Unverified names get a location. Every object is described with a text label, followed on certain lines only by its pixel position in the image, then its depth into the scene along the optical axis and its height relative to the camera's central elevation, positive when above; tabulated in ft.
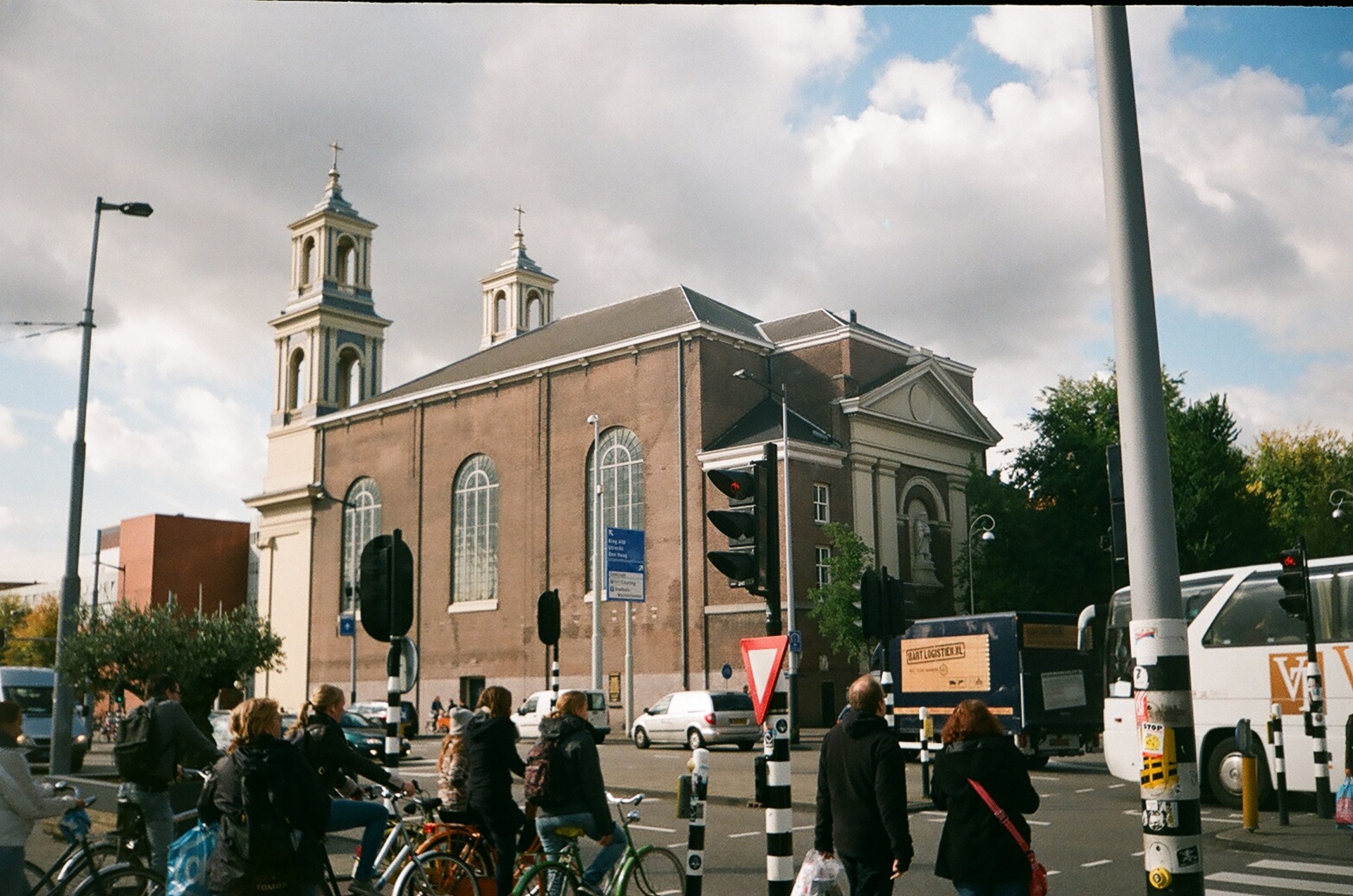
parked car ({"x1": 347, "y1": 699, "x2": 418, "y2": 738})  124.47 -5.28
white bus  54.75 -0.94
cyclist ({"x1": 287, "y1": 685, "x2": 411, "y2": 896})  25.91 -2.34
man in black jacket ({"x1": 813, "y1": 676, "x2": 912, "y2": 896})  21.35 -2.55
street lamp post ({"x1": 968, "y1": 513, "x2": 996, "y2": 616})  147.95 +16.47
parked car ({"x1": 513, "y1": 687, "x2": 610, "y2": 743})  107.04 -4.91
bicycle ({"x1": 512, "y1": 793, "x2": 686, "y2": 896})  25.09 -4.52
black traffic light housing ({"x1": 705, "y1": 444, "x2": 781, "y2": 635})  27.09 +2.75
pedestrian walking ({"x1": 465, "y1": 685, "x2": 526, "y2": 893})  27.86 -2.55
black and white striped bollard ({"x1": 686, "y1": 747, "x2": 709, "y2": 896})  25.39 -3.55
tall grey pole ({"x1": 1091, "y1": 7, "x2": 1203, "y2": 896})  20.29 +2.29
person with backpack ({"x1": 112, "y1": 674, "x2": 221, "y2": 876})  29.48 -2.21
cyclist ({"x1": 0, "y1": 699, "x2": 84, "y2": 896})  22.70 -2.66
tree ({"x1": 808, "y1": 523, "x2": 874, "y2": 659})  133.90 +6.45
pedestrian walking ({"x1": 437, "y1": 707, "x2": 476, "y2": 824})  28.86 -2.88
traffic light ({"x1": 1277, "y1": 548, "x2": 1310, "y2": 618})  49.60 +2.63
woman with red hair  19.94 -2.43
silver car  107.96 -5.58
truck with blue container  79.30 -1.64
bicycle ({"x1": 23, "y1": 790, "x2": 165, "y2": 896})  25.30 -4.42
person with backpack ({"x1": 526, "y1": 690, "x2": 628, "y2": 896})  26.17 -2.79
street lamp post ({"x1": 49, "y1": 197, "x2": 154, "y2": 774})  66.28 +4.41
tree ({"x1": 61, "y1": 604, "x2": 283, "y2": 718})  83.30 +0.77
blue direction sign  120.88 +9.01
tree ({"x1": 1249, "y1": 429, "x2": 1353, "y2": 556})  169.17 +25.74
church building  148.15 +24.49
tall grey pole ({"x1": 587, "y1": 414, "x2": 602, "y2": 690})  120.16 +10.64
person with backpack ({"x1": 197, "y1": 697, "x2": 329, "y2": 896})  19.79 -2.45
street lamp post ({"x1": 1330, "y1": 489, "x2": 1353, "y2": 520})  175.57 +21.78
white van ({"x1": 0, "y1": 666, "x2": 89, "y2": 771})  92.63 -2.75
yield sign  25.57 -0.18
